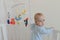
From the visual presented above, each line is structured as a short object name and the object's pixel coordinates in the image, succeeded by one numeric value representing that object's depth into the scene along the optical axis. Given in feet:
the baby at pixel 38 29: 5.31
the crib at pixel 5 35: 6.76
